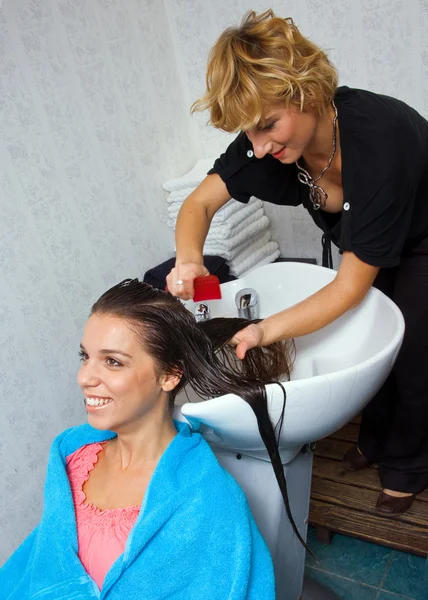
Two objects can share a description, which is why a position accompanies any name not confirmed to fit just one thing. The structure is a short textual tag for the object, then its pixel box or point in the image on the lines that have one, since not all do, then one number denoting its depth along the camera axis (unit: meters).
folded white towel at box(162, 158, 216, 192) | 2.25
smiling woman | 1.11
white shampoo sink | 1.13
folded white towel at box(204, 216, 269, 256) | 2.26
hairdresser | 1.25
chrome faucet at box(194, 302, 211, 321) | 1.48
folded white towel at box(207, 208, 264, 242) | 2.24
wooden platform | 1.79
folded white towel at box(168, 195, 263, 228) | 2.25
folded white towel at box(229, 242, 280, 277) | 2.34
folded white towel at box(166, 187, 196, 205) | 2.26
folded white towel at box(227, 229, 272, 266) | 2.36
